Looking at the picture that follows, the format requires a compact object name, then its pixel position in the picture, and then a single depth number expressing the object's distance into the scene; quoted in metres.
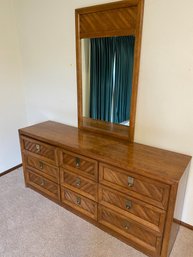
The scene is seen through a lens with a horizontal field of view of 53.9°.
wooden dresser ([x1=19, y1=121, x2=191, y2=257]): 1.33
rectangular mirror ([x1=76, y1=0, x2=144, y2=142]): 1.55
